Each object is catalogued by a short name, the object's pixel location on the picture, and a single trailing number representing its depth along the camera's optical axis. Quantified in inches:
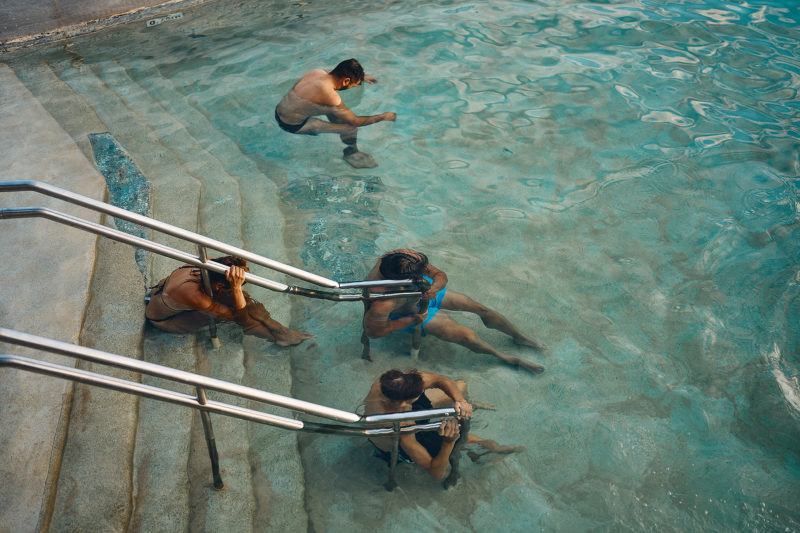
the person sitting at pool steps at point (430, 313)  171.8
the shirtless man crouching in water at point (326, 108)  256.5
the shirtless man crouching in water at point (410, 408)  142.2
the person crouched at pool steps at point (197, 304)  151.6
